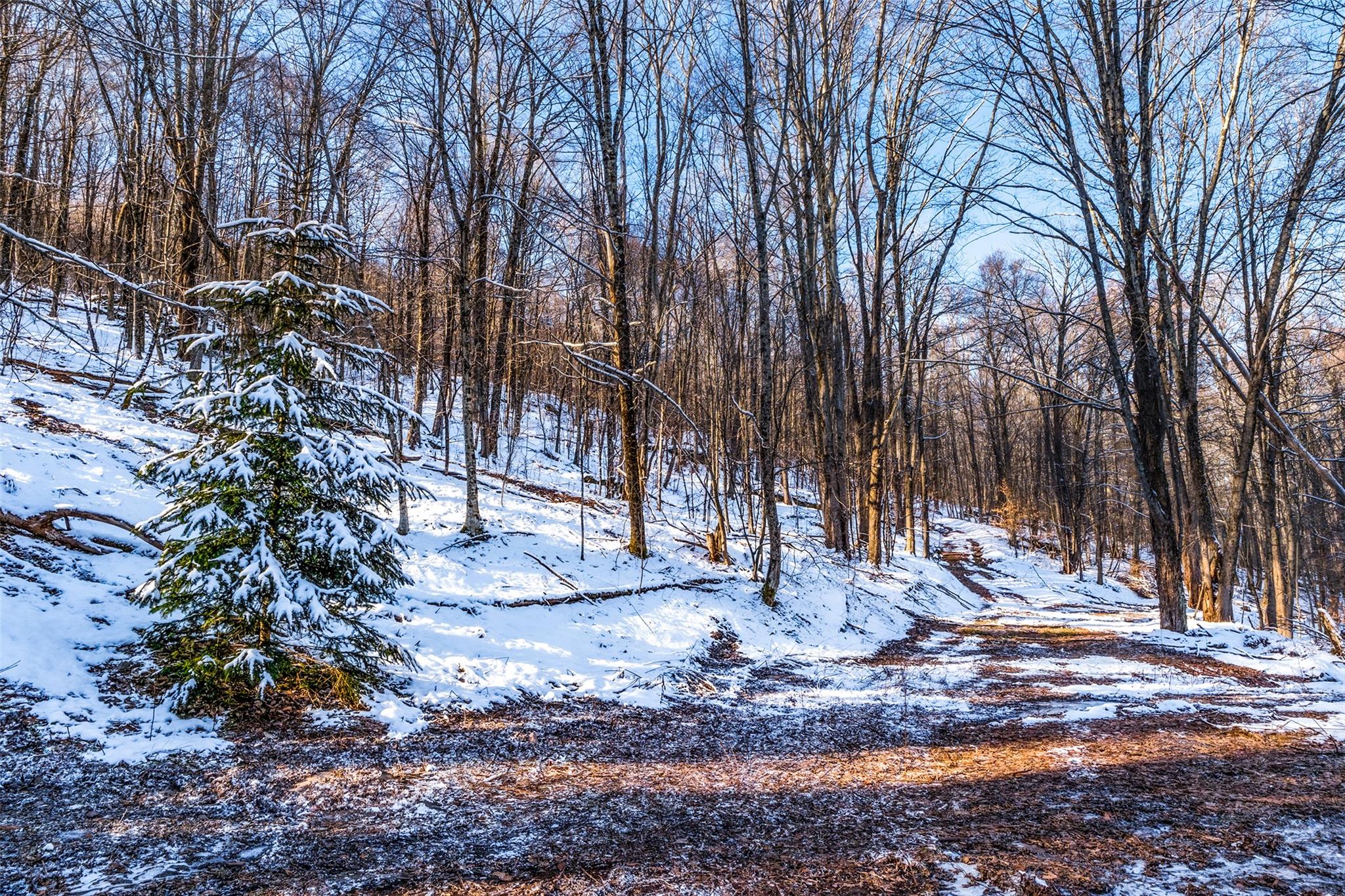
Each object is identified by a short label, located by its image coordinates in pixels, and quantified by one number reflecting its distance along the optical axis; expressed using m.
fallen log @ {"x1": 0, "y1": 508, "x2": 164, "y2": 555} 5.99
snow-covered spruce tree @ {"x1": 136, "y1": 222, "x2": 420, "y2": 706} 4.58
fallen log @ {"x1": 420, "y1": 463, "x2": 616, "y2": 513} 13.89
